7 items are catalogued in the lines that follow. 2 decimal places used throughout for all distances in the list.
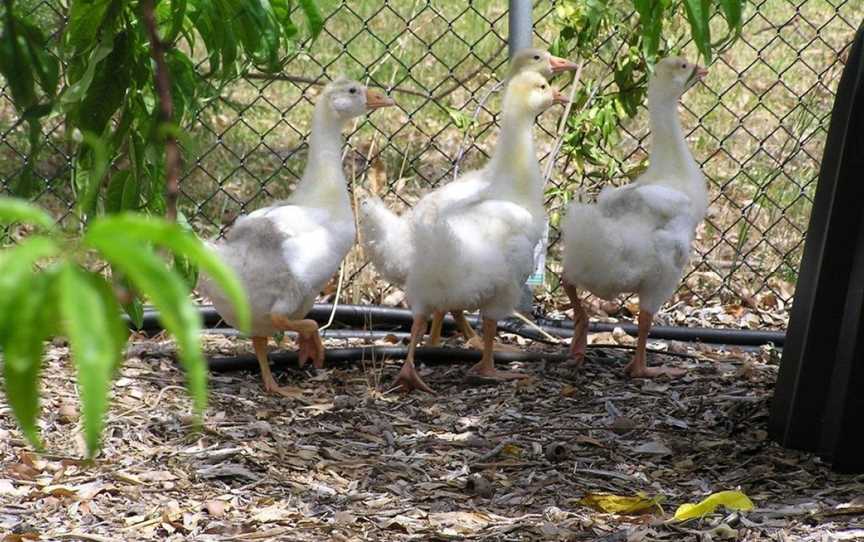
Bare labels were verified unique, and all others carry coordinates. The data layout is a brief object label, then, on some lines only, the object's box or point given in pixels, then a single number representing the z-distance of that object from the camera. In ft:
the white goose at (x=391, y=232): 32.04
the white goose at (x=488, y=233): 29.76
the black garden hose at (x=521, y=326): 35.12
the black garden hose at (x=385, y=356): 31.71
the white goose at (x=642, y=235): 31.01
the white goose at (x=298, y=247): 29.22
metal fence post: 34.41
